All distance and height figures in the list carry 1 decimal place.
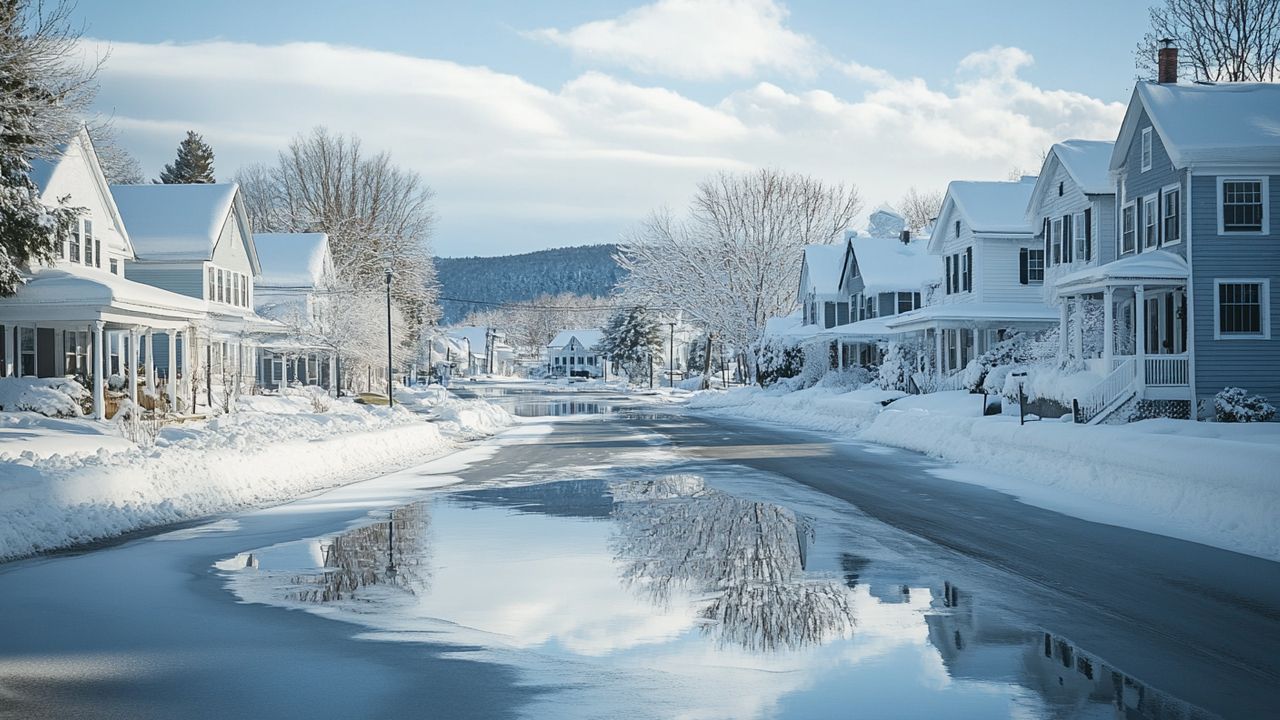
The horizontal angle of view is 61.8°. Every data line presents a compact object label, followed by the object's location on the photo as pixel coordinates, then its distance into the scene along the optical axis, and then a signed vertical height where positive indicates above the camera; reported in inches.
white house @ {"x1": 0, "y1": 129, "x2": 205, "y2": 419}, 1060.5 +62.7
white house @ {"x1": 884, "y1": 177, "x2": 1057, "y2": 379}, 1680.6 +127.2
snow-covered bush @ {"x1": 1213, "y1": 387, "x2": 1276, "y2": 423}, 1031.6 -53.7
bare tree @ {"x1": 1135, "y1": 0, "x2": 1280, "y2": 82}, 1827.0 +551.0
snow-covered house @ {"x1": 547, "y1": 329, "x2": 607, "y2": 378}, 7608.3 +47.8
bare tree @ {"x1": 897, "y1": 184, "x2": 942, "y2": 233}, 4033.0 +559.4
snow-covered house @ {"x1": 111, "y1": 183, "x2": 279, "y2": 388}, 1786.4 +196.6
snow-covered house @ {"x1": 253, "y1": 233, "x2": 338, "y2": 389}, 2259.6 +149.4
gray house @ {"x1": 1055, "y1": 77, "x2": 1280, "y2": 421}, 1077.8 +78.7
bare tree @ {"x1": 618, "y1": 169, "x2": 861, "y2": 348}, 2723.9 +264.4
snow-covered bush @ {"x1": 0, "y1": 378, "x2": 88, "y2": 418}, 1029.2 -31.3
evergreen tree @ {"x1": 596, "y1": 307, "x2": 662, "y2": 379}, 4384.8 +73.0
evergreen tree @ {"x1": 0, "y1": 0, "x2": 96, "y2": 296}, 869.8 +212.8
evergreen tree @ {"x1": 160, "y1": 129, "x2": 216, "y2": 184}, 3238.2 +607.9
